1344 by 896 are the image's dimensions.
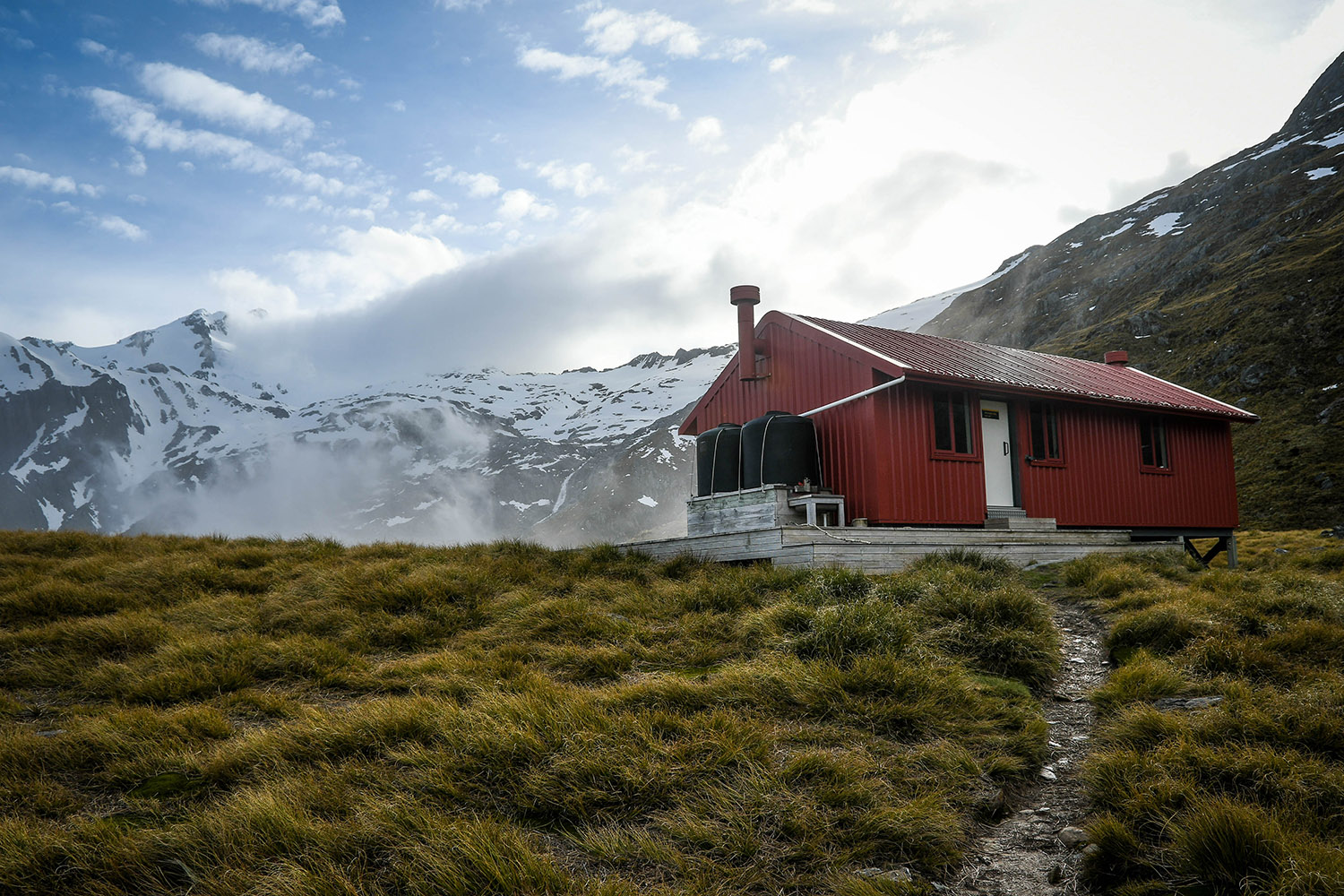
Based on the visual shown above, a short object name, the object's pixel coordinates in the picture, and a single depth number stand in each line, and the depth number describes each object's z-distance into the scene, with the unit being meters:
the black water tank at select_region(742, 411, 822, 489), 14.14
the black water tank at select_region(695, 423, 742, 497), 15.76
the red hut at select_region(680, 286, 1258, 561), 13.29
